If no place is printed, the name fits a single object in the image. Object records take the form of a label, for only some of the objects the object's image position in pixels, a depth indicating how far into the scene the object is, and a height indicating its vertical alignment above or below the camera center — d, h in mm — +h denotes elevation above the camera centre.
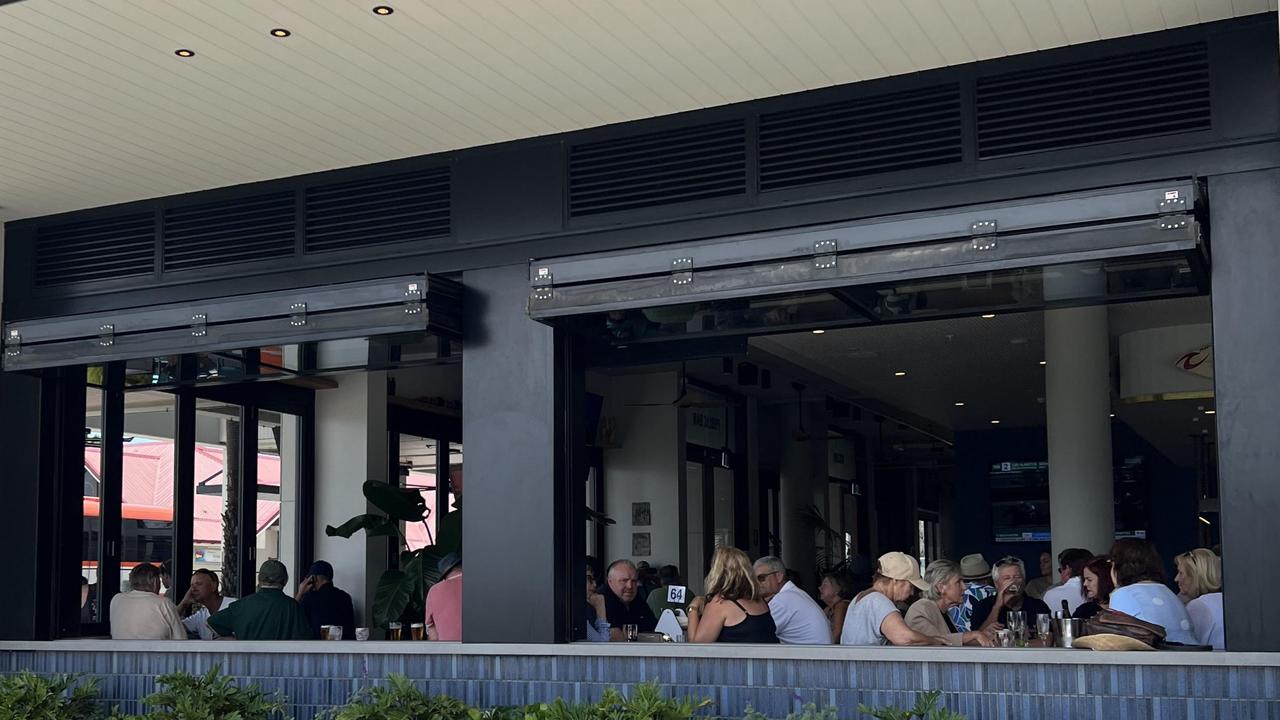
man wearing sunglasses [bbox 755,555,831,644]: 5906 -585
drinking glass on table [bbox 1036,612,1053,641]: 5758 -617
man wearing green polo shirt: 7039 -646
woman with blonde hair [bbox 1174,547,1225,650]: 5562 -489
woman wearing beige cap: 5520 -523
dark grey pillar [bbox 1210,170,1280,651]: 4227 +277
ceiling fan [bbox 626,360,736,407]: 11875 +774
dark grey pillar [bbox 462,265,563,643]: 5289 +78
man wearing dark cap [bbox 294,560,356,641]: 8461 -695
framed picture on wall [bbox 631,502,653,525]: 13391 -285
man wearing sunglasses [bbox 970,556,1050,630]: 7047 -622
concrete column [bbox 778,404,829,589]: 16484 -109
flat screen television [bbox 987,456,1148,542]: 17578 -258
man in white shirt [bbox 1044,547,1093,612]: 7586 -563
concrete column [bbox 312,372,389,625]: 9969 +168
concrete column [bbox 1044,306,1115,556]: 8820 +337
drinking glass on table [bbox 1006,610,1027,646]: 5596 -601
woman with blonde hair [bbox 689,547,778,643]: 5668 -520
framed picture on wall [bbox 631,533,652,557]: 13359 -578
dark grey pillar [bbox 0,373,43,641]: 6367 -90
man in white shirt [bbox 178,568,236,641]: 8230 -674
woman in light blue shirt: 5449 -477
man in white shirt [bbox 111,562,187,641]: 6672 -594
